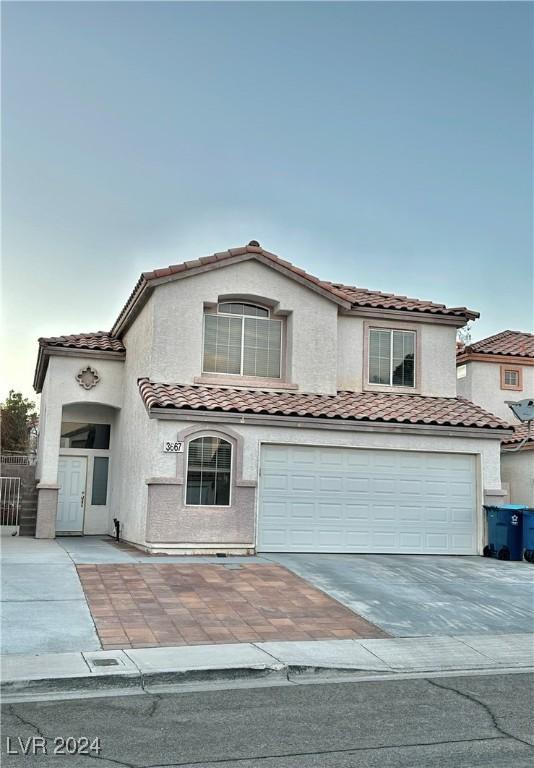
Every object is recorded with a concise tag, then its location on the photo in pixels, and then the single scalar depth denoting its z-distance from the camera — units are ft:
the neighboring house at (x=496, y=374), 87.04
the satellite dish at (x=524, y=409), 63.57
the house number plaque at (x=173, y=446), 52.54
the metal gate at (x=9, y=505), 63.41
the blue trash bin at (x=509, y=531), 55.88
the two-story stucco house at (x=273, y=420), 53.57
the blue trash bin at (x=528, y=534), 55.31
